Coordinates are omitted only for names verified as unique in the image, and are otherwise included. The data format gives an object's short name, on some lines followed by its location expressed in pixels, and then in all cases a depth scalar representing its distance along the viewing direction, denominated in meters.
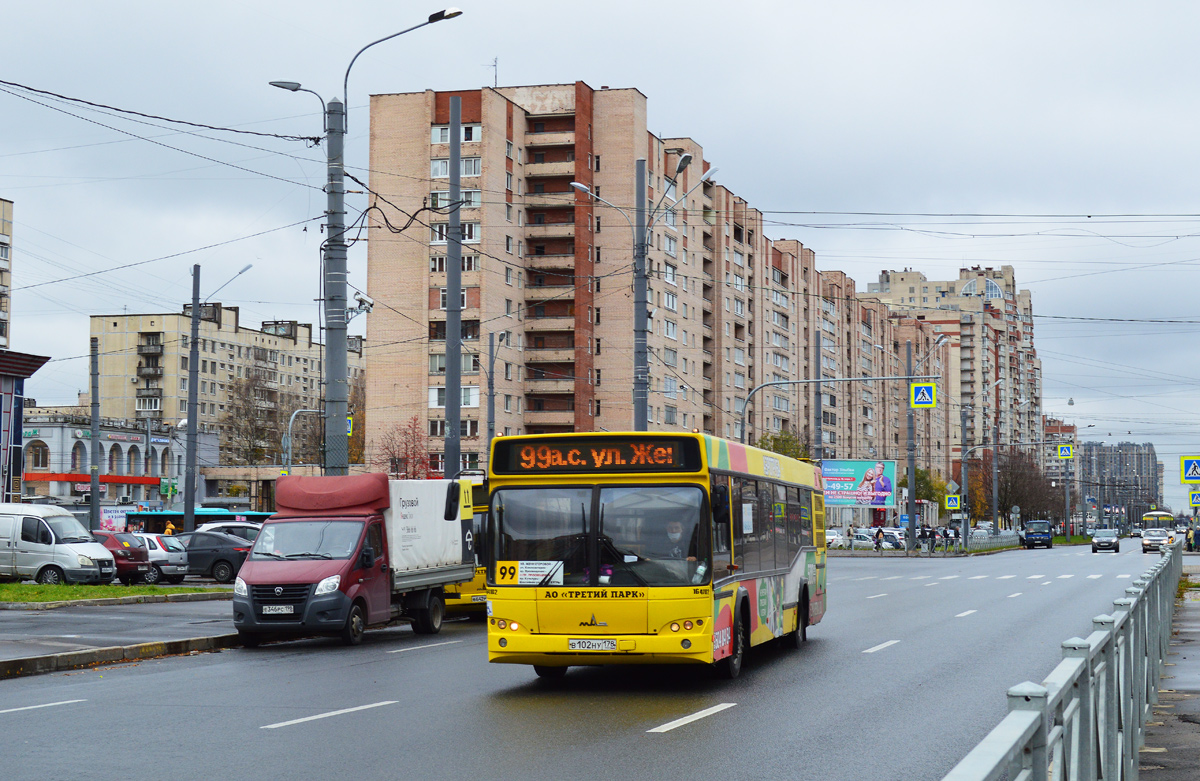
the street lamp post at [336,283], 22.52
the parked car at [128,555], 39.78
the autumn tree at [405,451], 87.94
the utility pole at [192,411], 38.91
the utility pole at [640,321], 27.69
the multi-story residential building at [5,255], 102.19
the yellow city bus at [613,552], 13.62
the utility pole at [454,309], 27.17
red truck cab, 20.25
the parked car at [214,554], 42.22
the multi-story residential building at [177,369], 133.38
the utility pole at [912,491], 64.59
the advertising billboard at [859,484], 73.19
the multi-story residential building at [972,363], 192.50
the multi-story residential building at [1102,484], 147.19
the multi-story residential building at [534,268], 90.56
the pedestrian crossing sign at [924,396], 50.19
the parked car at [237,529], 43.32
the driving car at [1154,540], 81.06
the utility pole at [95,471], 47.64
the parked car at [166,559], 41.84
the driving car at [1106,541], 85.06
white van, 35.06
